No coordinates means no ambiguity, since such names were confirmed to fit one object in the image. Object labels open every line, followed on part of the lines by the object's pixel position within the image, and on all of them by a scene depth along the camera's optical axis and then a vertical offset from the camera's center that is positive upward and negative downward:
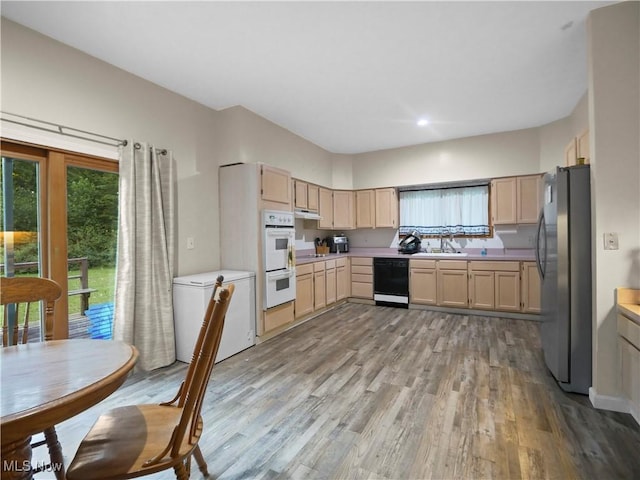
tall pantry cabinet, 3.48 +0.27
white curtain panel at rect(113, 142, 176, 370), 2.71 -0.13
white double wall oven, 3.54 -0.22
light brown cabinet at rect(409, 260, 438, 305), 4.73 -0.70
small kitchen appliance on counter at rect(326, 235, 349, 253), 5.80 -0.12
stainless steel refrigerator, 2.23 -0.30
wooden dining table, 0.81 -0.45
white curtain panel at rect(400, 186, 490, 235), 5.04 +0.46
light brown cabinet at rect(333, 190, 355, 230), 5.69 +0.53
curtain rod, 2.12 +0.86
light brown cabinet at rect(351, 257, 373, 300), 5.25 -0.68
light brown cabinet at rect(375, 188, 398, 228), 5.46 +0.55
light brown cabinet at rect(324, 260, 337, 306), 4.81 -0.69
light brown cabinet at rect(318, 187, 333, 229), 5.26 +0.55
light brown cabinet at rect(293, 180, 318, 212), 4.61 +0.68
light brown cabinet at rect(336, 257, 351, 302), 5.12 -0.70
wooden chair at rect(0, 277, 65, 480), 1.50 -0.27
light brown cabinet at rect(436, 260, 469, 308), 4.55 -0.70
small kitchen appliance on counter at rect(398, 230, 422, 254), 5.20 -0.11
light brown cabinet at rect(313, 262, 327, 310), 4.52 -0.73
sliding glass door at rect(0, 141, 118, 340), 2.21 +0.11
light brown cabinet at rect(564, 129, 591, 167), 2.59 +0.82
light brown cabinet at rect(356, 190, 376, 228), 5.63 +0.55
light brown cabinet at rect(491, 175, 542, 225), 4.44 +0.56
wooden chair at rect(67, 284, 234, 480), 1.02 -0.75
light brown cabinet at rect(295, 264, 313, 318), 4.16 -0.72
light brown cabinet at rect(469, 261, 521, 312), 4.26 -0.70
